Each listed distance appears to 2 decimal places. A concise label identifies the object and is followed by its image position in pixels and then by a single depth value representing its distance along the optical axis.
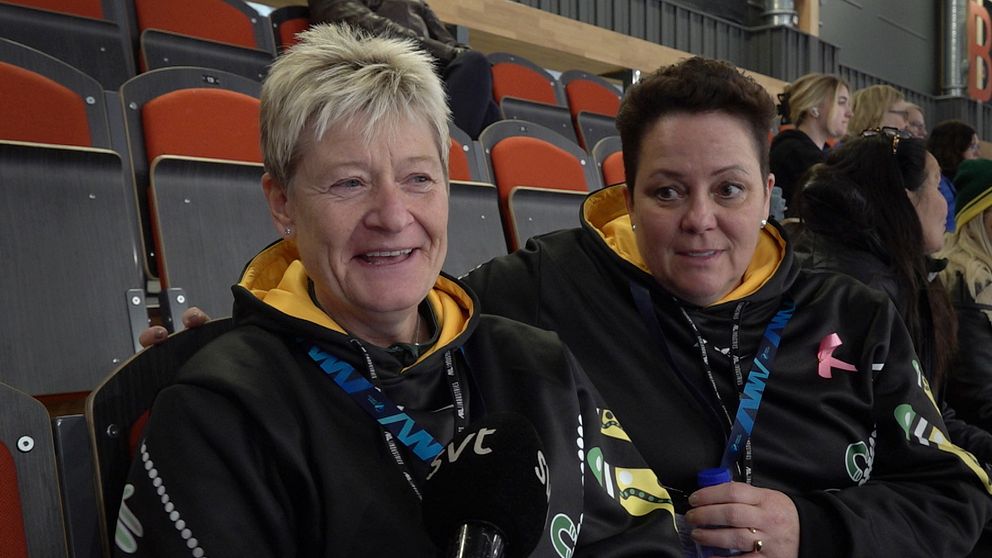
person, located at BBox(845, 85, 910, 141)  3.82
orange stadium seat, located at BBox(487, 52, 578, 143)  3.60
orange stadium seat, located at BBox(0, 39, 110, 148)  1.80
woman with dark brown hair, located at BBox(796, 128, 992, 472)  1.66
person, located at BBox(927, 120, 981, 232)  4.20
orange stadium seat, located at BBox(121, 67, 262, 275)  1.93
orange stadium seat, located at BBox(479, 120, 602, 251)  2.60
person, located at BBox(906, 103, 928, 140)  4.09
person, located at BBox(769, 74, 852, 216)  3.69
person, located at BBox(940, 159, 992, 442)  1.78
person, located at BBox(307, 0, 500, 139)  2.97
